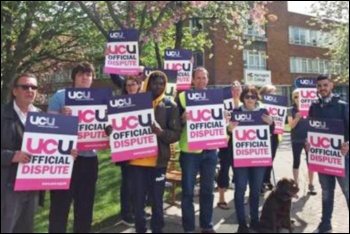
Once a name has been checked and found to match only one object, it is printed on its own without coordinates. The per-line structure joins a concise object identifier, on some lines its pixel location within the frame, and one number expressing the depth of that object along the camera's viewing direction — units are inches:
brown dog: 247.1
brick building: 1563.7
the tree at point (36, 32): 418.9
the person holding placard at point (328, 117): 245.4
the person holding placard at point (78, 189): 212.8
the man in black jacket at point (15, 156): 179.5
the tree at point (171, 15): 416.4
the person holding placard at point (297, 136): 340.8
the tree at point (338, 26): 1168.2
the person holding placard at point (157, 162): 224.2
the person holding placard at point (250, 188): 251.8
